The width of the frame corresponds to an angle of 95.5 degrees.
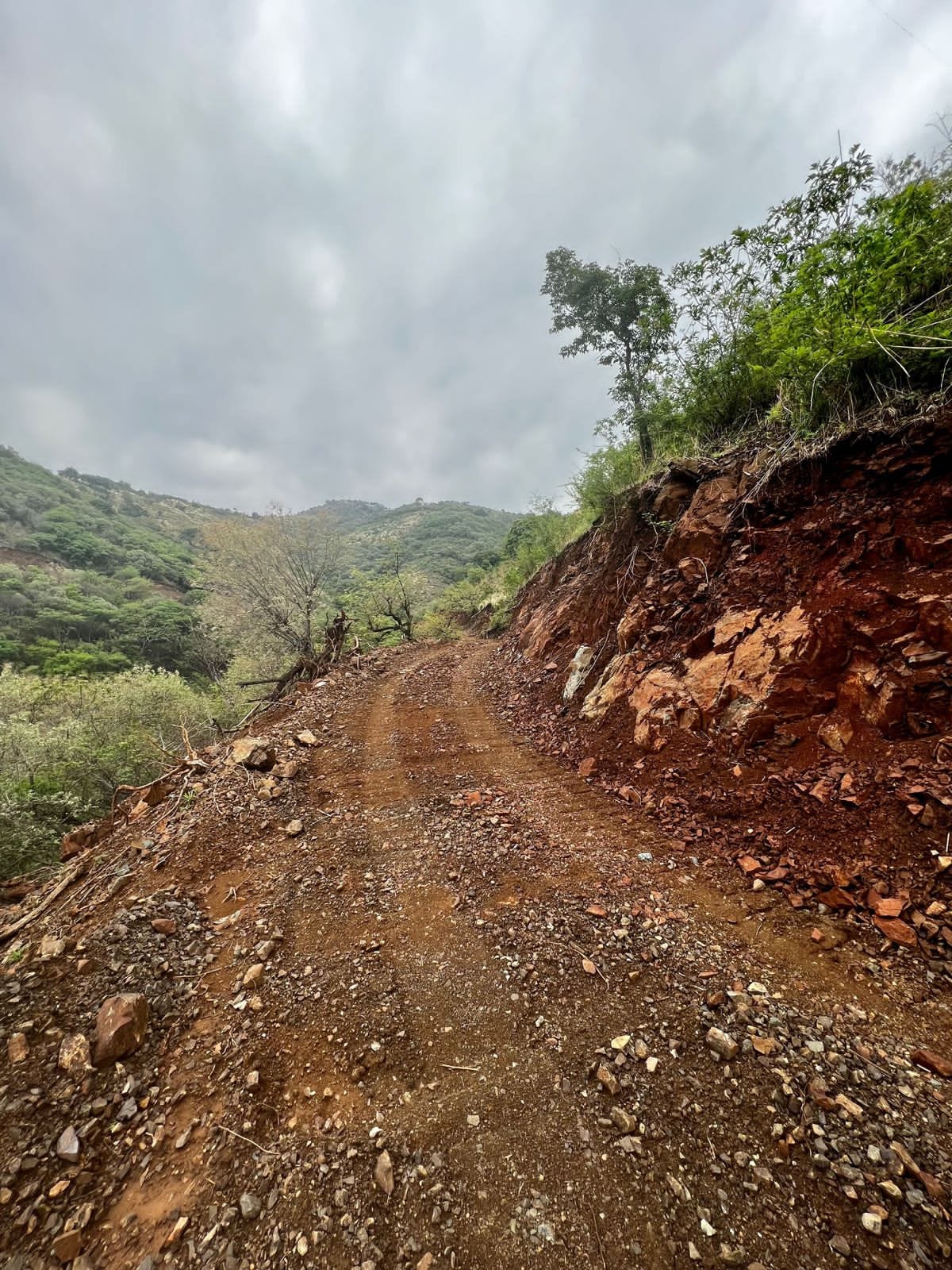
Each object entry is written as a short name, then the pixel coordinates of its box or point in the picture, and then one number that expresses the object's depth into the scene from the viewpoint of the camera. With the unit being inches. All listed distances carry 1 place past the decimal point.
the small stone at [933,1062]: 80.0
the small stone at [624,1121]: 77.4
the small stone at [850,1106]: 75.0
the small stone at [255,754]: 209.5
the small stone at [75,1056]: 84.7
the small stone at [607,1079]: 83.2
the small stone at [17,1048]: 83.7
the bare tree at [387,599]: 745.6
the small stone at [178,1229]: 64.9
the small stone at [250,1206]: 67.9
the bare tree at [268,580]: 645.3
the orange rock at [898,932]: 101.3
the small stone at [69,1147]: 72.7
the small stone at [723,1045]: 86.4
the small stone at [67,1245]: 62.2
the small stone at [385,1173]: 72.0
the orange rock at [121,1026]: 88.5
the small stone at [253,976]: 108.8
